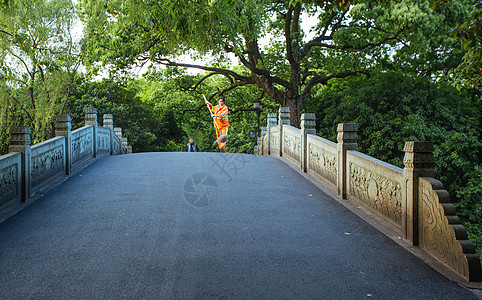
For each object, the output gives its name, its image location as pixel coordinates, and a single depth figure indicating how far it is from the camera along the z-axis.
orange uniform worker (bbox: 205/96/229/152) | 17.42
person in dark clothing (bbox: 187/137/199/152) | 19.47
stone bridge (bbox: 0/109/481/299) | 4.36
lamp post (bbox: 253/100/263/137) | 24.34
